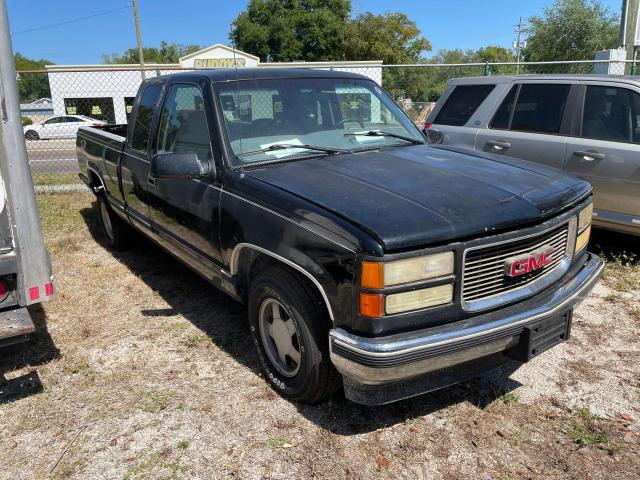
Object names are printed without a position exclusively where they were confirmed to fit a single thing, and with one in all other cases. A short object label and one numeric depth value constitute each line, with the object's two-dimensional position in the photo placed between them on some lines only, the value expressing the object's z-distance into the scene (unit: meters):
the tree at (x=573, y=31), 31.47
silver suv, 5.23
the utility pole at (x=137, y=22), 35.75
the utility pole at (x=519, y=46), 46.33
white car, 27.70
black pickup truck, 2.53
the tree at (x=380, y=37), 56.66
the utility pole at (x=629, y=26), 11.03
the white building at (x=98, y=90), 28.23
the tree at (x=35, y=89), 36.46
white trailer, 3.12
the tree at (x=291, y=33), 56.16
